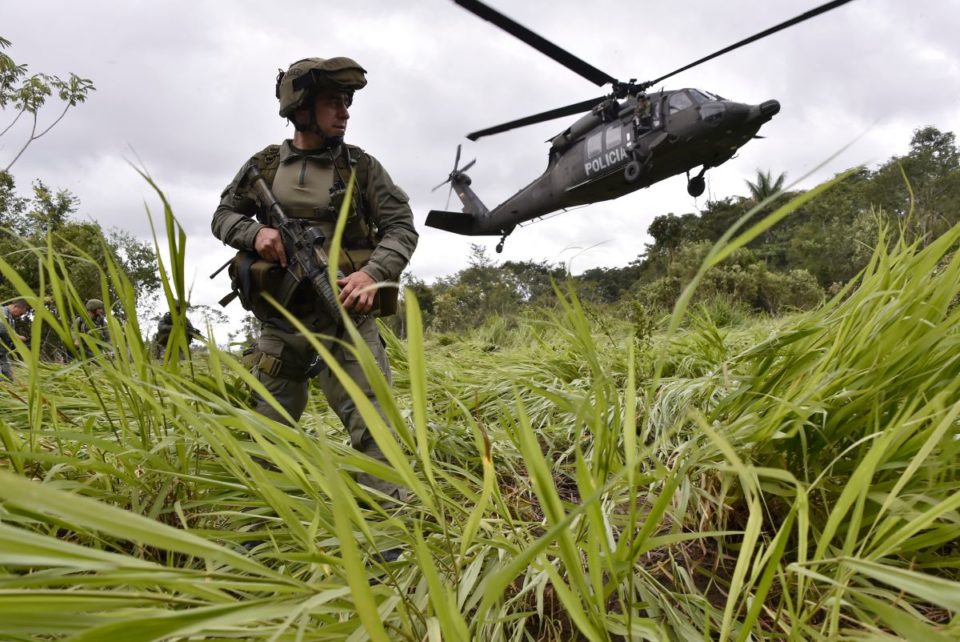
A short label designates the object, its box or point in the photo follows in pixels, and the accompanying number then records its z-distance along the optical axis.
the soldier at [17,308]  5.90
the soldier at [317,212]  2.12
